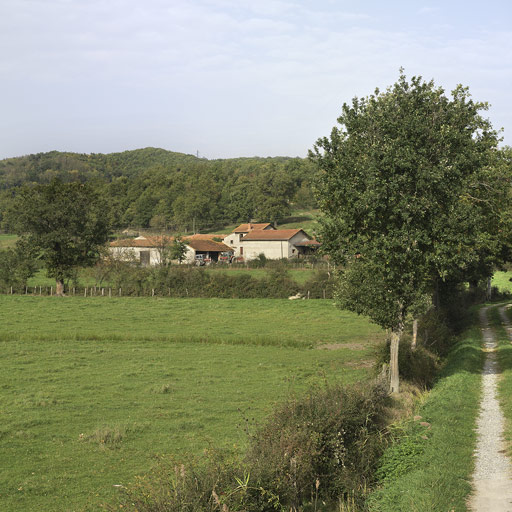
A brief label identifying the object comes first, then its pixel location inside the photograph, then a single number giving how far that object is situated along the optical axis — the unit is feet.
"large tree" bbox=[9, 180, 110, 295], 222.28
